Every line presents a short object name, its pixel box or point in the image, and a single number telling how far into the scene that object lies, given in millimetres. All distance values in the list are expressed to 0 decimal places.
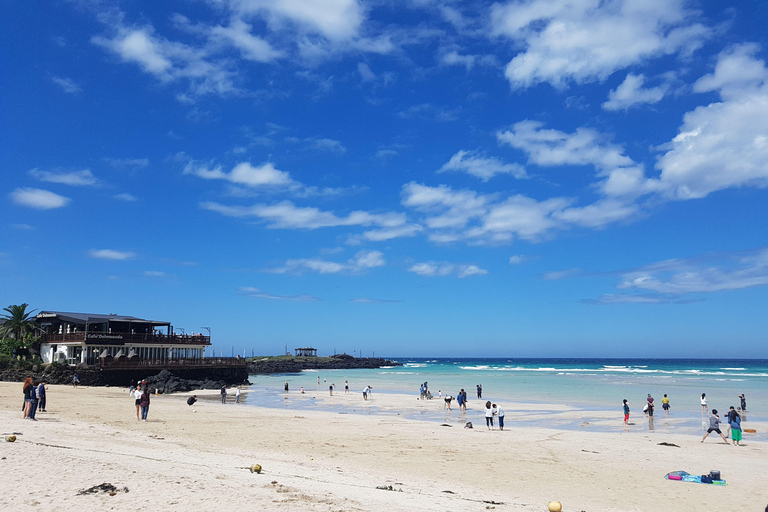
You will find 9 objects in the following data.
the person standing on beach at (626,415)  27547
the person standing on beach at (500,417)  24764
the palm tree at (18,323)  52938
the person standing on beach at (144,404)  24125
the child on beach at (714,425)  21281
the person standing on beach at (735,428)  20984
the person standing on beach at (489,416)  25312
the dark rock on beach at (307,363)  110125
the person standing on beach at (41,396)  24688
